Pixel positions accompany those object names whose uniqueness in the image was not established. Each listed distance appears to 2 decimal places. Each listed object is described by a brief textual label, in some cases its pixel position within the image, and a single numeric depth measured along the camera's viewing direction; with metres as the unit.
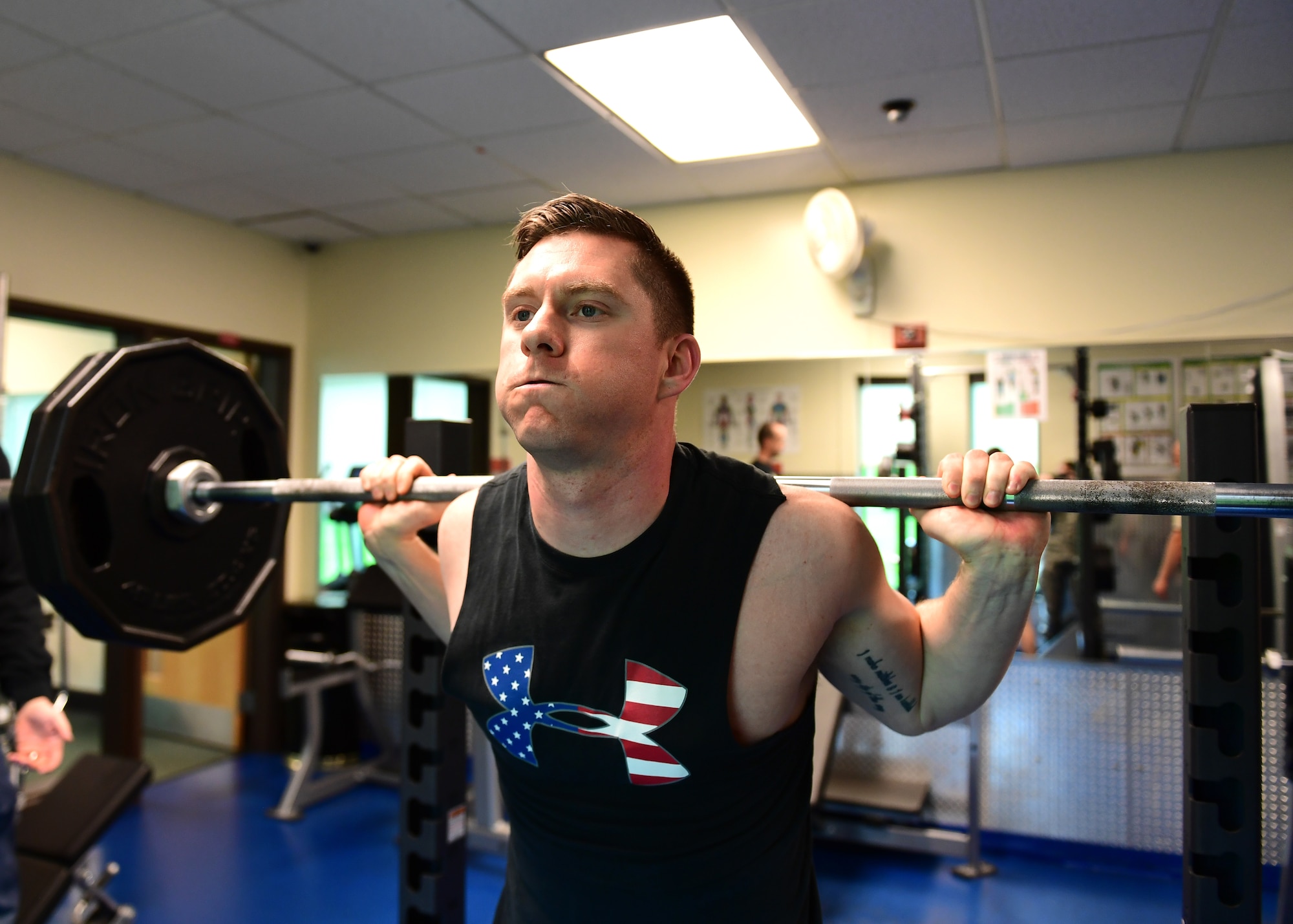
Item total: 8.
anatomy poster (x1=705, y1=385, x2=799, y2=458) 3.82
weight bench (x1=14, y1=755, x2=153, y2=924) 2.41
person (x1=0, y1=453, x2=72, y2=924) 1.84
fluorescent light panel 2.50
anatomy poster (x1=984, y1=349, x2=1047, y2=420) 3.42
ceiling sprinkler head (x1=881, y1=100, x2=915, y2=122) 2.83
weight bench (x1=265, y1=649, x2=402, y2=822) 3.79
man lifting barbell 0.97
